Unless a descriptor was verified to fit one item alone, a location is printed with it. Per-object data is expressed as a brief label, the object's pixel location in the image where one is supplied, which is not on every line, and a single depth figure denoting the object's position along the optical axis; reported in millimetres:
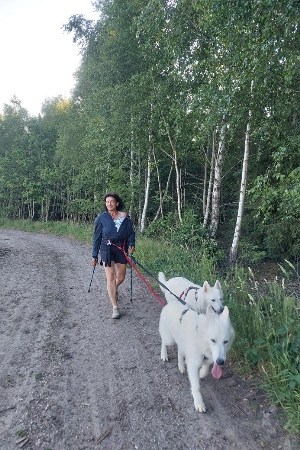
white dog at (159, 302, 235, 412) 2980
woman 5770
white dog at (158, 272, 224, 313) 4348
